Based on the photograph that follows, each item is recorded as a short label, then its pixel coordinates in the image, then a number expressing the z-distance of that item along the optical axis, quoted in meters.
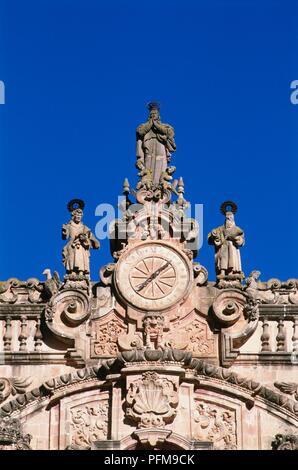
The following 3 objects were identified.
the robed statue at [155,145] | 34.75
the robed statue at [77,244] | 33.62
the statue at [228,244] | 33.69
